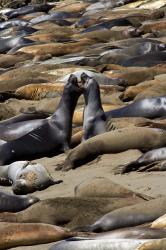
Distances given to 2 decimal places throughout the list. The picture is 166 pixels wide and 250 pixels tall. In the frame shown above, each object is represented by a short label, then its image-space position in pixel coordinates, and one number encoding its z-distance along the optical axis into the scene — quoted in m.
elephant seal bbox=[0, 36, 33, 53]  33.34
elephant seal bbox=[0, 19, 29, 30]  44.14
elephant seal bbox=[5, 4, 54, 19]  49.25
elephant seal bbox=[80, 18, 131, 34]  34.94
